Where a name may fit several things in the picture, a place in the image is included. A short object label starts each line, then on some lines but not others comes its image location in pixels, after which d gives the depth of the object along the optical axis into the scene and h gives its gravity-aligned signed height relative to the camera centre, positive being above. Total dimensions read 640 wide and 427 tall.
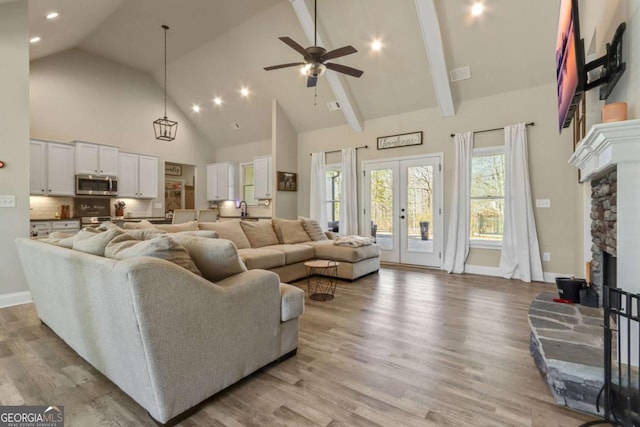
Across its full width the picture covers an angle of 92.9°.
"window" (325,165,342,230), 7.11 +0.47
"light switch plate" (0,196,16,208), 3.53 +0.10
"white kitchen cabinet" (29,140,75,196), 5.72 +0.82
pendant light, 5.92 +2.78
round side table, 3.85 -1.08
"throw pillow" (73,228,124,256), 1.91 -0.21
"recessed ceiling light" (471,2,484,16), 4.24 +2.85
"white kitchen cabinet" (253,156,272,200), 7.65 +0.85
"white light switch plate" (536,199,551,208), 4.76 +0.13
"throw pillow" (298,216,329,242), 5.58 -0.34
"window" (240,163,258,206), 8.59 +0.81
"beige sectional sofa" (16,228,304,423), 1.43 -0.58
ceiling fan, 3.56 +1.84
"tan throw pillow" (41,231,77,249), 2.31 -0.24
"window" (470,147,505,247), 5.21 +0.25
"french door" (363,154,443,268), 5.77 +0.08
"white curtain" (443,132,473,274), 5.36 +0.12
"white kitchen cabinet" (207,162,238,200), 8.67 +0.87
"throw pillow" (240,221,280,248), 4.81 -0.37
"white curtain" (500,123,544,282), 4.79 -0.11
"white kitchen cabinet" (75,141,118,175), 6.28 +1.11
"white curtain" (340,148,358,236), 6.65 +0.35
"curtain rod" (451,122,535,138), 4.84 +1.39
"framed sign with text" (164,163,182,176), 9.02 +1.24
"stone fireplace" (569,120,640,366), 1.77 +0.12
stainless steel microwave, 6.32 +0.55
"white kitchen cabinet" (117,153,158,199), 7.06 +0.84
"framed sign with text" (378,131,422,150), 5.93 +1.43
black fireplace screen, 1.46 -0.90
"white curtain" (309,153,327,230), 7.22 +0.50
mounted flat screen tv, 2.04 +1.14
